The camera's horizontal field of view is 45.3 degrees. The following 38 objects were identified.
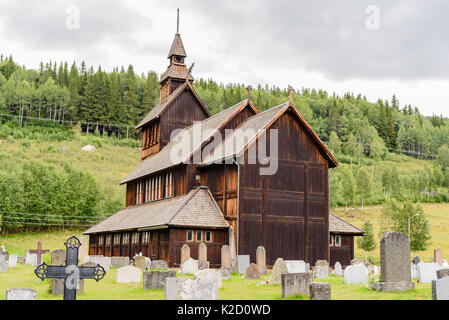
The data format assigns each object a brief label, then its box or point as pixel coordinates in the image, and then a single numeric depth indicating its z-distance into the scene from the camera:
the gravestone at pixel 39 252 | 38.21
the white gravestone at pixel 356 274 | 22.39
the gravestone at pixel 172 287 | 17.30
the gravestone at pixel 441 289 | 15.84
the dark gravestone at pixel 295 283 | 17.97
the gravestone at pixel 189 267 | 27.53
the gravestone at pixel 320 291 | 16.20
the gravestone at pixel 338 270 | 30.43
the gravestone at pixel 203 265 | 28.36
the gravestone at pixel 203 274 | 16.80
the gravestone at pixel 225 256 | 31.33
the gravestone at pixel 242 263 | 29.50
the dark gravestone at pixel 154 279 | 20.47
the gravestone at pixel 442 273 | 18.71
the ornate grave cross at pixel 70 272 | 15.62
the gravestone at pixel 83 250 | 37.91
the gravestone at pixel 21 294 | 13.34
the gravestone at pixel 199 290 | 16.36
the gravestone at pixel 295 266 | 25.69
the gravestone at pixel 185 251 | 31.30
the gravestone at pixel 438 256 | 32.56
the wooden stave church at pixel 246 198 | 34.09
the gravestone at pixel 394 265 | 18.81
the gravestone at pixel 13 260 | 37.01
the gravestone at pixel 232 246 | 33.25
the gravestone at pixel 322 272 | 26.75
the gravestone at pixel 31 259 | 42.67
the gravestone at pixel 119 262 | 33.53
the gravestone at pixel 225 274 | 25.34
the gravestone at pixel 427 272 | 22.98
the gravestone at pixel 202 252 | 31.75
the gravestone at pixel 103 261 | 31.28
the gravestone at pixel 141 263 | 29.14
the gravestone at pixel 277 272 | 21.80
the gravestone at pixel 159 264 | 29.95
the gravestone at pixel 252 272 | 25.45
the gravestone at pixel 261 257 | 30.80
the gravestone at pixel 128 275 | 23.77
